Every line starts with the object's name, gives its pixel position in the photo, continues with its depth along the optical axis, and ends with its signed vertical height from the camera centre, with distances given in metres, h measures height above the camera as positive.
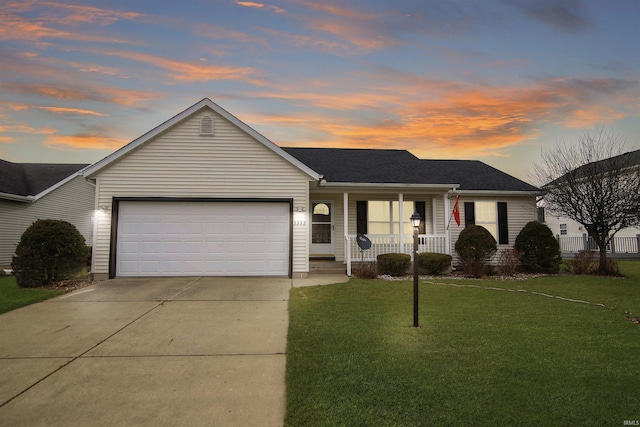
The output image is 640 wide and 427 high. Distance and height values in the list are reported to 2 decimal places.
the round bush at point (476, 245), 13.28 -0.35
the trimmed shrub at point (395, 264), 12.54 -1.01
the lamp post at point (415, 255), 6.04 -0.35
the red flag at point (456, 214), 13.28 +0.85
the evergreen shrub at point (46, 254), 9.88 -0.51
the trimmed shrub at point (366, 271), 11.95 -1.21
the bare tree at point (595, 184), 13.34 +2.10
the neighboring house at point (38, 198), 16.38 +2.06
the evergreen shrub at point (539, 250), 13.51 -0.56
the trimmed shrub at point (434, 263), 12.77 -0.99
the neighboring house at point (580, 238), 22.33 -0.15
